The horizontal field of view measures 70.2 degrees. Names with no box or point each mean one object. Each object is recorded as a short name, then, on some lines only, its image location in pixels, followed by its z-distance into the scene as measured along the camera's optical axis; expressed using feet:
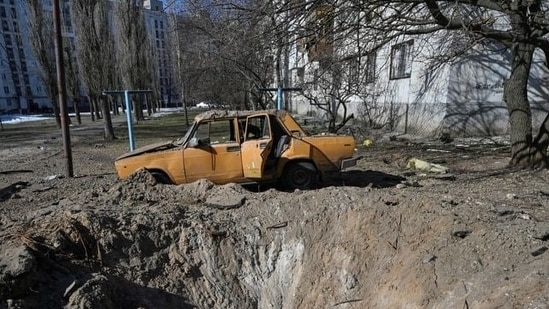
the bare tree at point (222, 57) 24.98
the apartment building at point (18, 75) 186.68
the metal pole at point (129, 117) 37.19
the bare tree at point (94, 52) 62.59
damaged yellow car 23.38
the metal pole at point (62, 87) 31.38
